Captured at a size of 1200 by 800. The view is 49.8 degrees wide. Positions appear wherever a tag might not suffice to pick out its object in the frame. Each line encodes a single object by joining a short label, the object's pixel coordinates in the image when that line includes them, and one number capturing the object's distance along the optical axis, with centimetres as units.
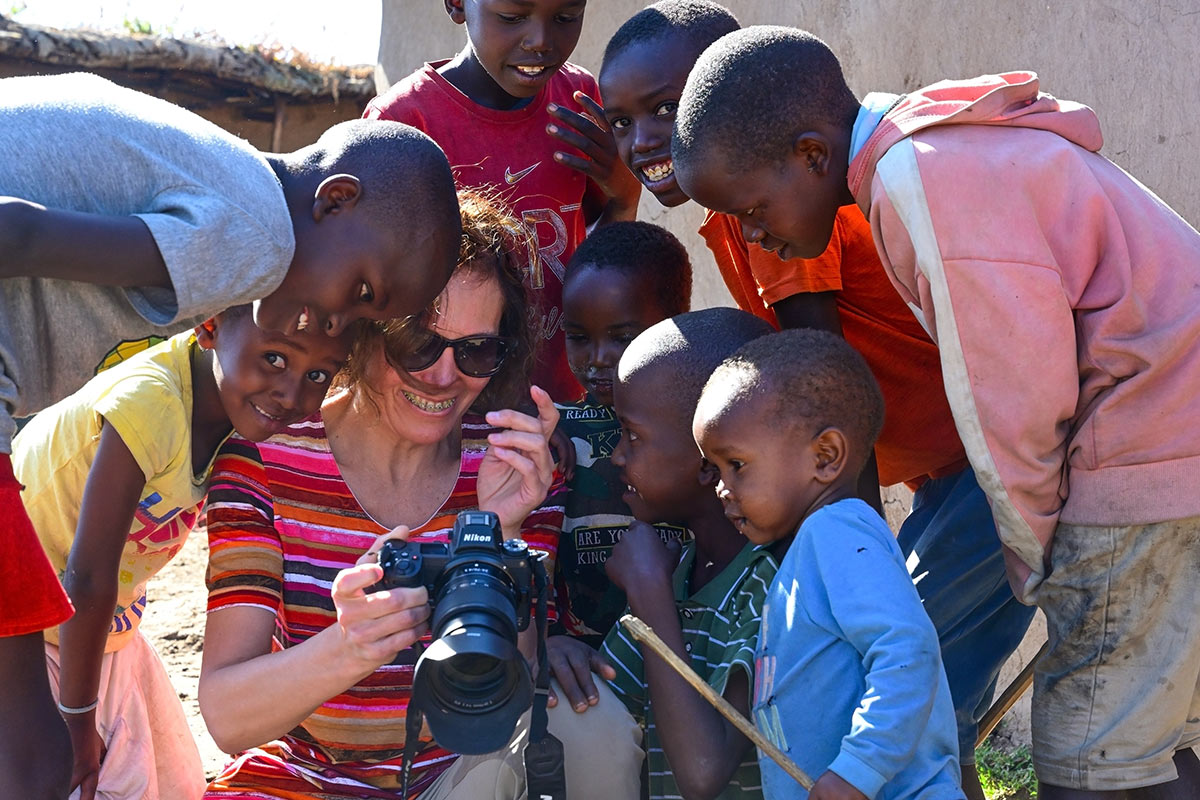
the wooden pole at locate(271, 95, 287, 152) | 762
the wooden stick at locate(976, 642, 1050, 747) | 261
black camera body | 201
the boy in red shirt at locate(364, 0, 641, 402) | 305
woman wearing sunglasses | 215
